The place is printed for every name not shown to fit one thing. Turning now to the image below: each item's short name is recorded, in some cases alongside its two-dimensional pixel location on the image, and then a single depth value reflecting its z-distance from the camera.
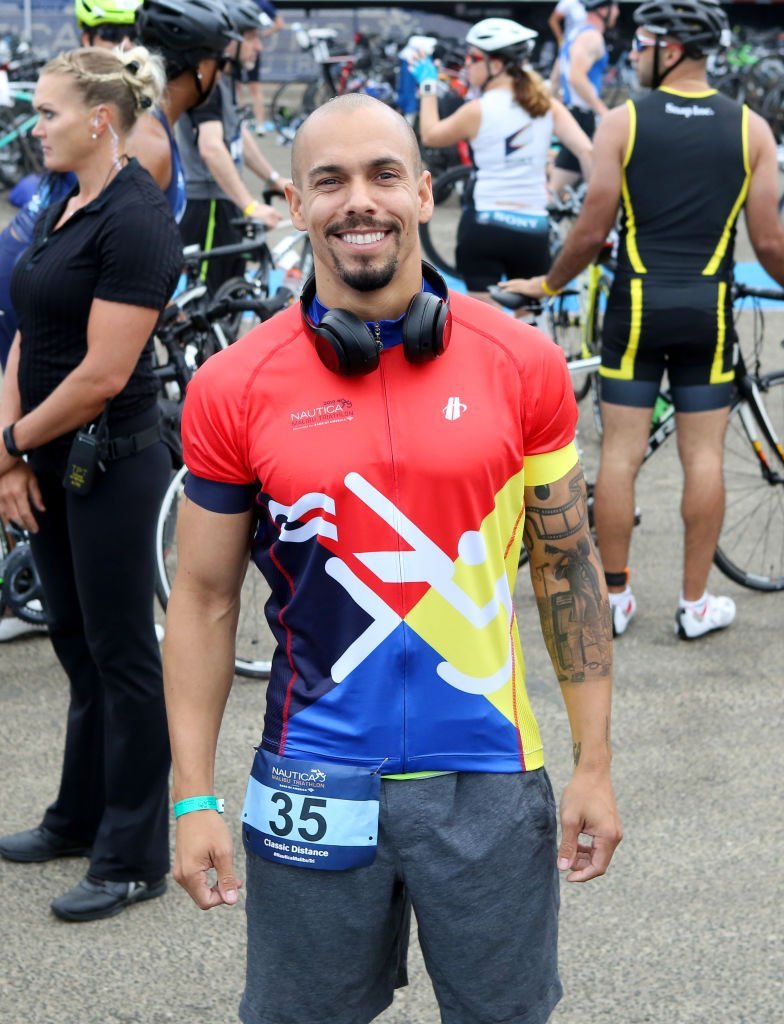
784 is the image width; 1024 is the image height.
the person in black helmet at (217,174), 7.25
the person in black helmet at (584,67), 11.98
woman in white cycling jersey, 7.64
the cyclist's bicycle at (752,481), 5.83
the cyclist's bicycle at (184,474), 5.35
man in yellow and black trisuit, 5.13
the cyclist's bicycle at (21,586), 5.41
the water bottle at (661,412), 5.91
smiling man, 2.23
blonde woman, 3.50
